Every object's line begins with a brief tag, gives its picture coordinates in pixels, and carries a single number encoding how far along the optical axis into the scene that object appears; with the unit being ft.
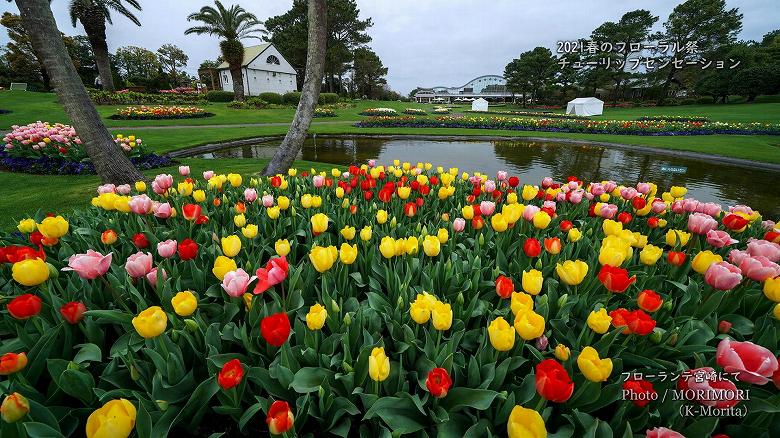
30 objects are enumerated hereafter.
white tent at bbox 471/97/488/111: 163.12
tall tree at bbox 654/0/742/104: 145.38
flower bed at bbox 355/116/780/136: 69.41
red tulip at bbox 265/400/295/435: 3.66
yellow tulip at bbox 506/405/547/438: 3.41
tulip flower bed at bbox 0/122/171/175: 28.50
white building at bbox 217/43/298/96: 149.07
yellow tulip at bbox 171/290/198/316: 4.99
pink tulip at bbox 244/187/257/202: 10.51
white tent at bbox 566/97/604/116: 127.75
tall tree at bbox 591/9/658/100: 162.30
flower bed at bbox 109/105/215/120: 77.25
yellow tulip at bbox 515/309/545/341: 4.41
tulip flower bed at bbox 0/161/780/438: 4.30
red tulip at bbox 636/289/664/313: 4.99
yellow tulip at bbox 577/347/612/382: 4.08
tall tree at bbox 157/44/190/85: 212.64
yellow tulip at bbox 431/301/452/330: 4.88
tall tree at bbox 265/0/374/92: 151.12
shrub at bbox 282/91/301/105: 124.98
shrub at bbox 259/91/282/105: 125.80
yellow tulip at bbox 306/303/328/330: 4.88
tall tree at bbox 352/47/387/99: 176.90
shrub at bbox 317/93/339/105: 132.98
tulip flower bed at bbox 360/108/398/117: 111.23
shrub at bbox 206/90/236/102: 124.98
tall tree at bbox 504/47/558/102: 179.22
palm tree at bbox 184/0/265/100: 112.37
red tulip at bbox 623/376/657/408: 4.21
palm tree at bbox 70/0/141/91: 88.79
